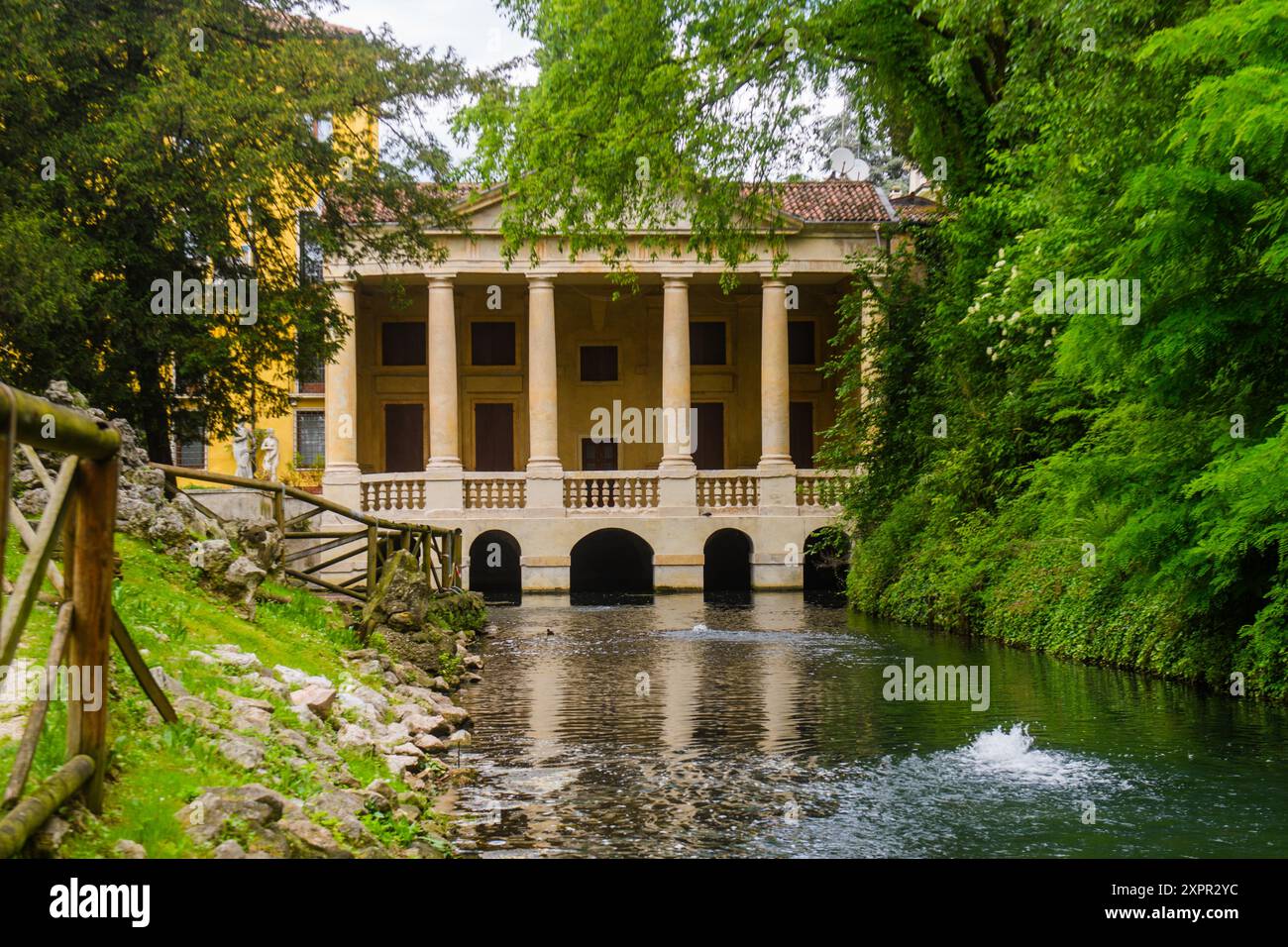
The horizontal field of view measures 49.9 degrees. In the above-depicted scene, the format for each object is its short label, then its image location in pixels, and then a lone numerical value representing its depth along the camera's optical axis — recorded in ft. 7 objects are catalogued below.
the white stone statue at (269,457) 149.79
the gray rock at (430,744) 38.34
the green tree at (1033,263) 41.27
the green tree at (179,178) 64.34
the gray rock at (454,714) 43.70
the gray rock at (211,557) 45.16
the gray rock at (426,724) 40.52
